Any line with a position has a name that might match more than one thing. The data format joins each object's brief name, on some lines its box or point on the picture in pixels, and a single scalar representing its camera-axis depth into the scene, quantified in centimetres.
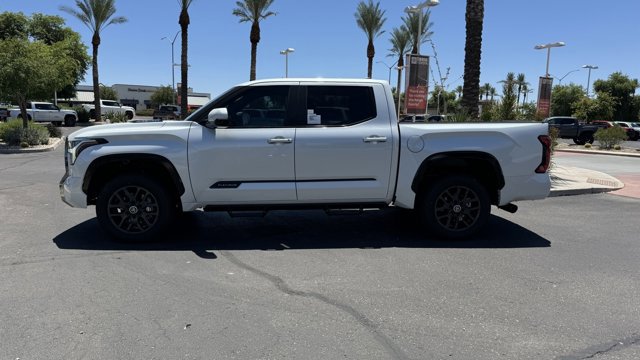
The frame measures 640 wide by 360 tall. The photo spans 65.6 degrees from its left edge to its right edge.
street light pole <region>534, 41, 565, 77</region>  2866
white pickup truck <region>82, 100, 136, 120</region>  4406
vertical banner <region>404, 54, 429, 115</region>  1489
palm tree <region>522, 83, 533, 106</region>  9793
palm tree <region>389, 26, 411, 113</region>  4666
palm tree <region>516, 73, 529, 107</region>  9914
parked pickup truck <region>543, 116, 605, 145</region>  3062
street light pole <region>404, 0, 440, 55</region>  1716
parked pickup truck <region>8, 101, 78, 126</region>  3500
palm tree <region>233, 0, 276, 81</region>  3359
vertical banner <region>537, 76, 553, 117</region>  2366
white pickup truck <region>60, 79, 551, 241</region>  581
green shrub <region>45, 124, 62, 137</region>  2445
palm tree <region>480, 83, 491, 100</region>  10666
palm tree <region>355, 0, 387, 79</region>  4159
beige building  9888
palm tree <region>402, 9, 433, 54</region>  4211
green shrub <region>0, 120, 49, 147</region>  1914
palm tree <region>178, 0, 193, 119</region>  3147
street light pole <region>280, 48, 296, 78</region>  3876
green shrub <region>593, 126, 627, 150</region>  2495
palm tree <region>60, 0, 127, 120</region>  3812
